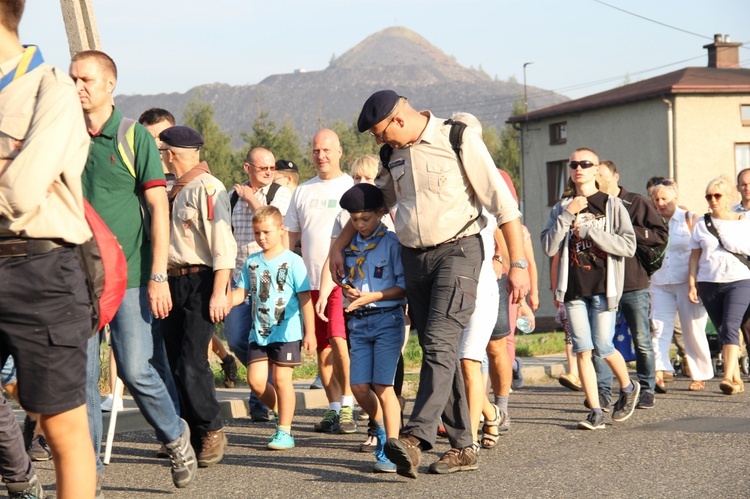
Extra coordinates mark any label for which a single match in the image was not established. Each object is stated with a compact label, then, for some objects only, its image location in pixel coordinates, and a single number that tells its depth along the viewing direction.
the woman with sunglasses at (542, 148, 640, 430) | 8.62
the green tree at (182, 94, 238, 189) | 58.97
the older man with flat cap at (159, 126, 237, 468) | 6.86
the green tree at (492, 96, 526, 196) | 90.75
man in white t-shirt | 8.50
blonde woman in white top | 11.02
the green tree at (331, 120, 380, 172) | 86.25
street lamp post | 51.51
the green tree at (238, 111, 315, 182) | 56.03
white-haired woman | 11.49
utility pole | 9.34
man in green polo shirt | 5.93
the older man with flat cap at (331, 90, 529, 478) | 6.40
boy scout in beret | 6.91
